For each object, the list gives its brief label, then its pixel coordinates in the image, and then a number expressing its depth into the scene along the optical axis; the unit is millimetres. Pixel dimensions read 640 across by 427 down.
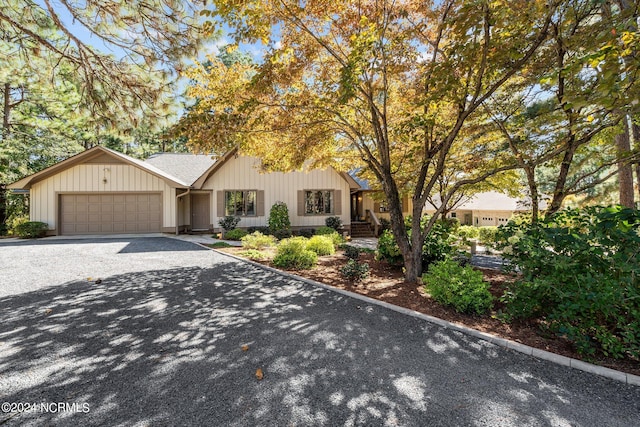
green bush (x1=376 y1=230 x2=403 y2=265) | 6949
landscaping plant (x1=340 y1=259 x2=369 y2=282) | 5949
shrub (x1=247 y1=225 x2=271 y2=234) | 14311
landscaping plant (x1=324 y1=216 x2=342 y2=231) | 15367
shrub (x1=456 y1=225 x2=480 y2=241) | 13062
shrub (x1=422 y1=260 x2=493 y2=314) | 4078
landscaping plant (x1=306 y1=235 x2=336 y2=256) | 9066
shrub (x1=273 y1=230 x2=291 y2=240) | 13594
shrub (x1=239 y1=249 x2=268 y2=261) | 8456
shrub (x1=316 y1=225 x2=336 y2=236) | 14042
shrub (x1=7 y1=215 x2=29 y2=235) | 14142
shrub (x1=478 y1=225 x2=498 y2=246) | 12516
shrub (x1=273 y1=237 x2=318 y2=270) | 7219
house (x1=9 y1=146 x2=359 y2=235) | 14008
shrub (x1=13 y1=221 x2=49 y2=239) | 12922
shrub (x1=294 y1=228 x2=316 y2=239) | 14436
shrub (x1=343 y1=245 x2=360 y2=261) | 8000
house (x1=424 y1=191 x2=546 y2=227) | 22078
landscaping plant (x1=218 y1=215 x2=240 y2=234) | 13945
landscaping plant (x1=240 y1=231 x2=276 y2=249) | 10180
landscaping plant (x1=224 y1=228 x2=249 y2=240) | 13000
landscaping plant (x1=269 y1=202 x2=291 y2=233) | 13875
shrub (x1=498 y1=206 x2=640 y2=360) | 2816
